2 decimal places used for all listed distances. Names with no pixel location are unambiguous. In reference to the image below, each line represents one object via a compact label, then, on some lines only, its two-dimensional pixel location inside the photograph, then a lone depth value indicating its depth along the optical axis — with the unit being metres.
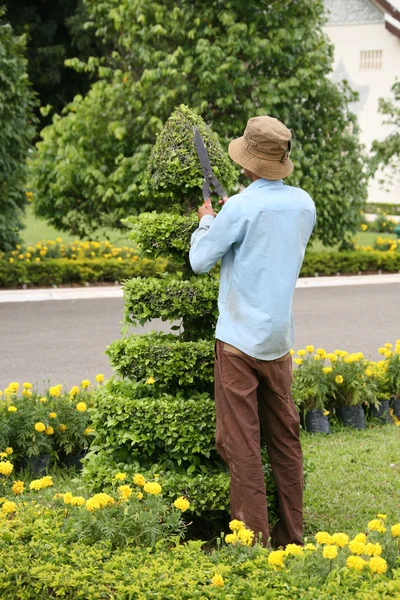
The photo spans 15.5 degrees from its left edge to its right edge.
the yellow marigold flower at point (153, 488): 5.98
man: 6.12
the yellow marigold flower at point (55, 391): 9.19
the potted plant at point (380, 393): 11.19
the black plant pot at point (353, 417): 10.95
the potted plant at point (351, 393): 10.89
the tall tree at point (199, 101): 24.71
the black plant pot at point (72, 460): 9.01
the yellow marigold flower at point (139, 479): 6.27
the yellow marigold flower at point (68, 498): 5.96
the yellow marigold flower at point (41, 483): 6.12
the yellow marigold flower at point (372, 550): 5.11
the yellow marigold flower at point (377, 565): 5.01
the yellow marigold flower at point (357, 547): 5.13
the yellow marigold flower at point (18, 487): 6.76
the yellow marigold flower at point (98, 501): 5.80
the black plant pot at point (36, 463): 8.74
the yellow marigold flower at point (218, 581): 4.98
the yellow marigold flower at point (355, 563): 5.05
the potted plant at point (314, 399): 10.59
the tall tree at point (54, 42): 56.30
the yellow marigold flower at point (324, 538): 5.25
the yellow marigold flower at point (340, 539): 5.22
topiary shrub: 6.80
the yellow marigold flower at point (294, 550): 5.24
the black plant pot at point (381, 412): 11.31
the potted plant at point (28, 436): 8.66
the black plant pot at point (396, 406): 11.51
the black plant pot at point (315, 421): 10.61
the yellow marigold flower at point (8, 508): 5.94
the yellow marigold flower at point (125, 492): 6.03
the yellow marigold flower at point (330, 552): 5.03
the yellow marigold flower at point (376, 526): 5.45
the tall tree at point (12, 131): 22.45
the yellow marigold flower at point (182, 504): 6.01
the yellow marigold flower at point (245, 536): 5.46
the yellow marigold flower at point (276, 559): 5.13
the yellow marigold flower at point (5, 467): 6.74
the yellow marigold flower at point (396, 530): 5.44
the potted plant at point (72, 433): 8.97
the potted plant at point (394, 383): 11.48
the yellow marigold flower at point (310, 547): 5.18
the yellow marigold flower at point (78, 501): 5.95
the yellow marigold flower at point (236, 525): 5.57
